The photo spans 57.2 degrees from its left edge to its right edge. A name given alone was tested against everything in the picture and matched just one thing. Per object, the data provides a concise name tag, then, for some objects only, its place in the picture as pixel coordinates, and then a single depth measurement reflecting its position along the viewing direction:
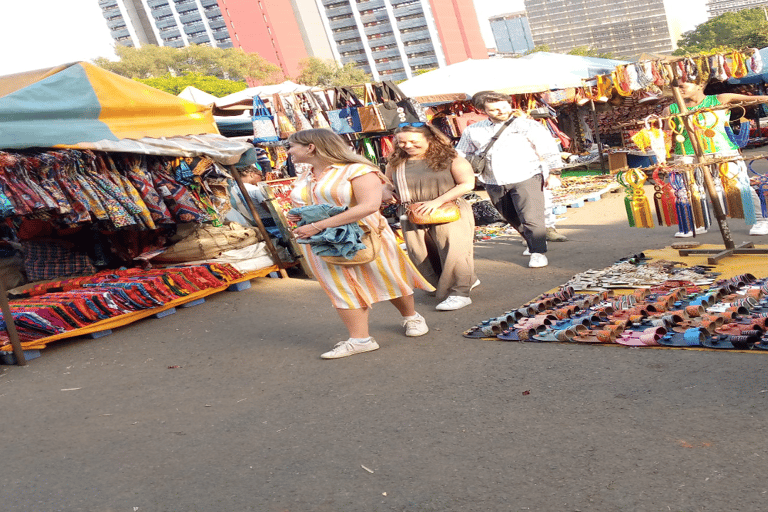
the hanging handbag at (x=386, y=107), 11.03
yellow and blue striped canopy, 6.03
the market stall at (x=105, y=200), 6.10
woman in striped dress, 4.52
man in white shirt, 6.91
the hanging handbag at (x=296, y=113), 10.69
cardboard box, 14.38
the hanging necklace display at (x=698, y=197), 5.84
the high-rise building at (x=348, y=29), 112.81
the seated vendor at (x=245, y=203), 8.51
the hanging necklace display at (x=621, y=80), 11.21
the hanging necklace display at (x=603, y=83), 11.91
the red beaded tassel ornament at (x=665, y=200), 5.93
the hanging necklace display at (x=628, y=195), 5.96
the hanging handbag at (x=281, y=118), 10.45
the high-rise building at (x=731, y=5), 186.15
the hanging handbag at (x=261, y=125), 10.07
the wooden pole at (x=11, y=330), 5.53
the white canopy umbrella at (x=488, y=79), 14.33
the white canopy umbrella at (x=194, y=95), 14.84
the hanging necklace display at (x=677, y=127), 5.98
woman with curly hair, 5.59
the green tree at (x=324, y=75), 82.94
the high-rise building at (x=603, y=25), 170.12
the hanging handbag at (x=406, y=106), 11.34
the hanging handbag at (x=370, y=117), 10.94
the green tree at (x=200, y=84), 62.41
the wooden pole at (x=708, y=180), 5.77
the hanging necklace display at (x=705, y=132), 6.01
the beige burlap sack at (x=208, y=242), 7.92
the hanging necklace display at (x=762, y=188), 5.72
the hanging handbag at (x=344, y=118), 11.13
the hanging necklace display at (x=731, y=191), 5.67
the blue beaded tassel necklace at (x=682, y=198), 5.88
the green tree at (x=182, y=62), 76.31
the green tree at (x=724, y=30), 83.94
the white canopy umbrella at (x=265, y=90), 12.83
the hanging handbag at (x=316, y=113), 11.00
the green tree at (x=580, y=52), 77.09
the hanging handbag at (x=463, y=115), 14.41
